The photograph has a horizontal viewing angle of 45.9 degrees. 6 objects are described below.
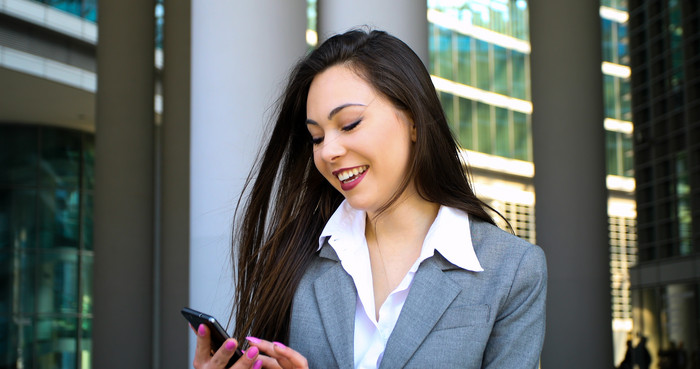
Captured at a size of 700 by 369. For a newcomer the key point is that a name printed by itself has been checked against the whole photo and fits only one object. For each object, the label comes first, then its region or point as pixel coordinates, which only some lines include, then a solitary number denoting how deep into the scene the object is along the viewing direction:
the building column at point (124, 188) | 7.12
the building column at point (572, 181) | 6.17
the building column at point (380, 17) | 4.53
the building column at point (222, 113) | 4.31
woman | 1.93
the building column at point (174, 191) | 5.85
